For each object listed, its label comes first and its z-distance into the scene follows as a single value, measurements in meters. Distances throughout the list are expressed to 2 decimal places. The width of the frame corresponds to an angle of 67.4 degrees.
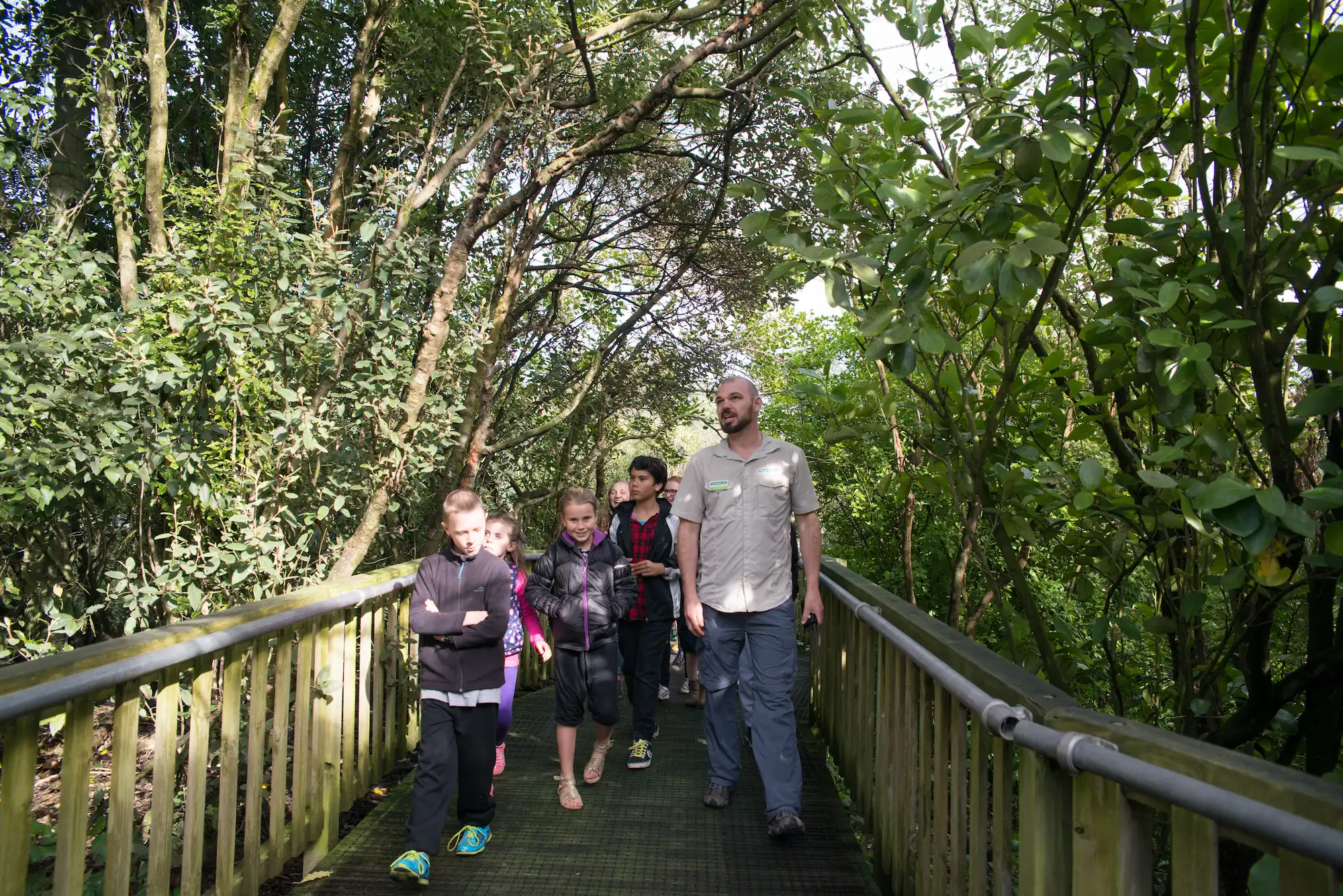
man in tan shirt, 4.39
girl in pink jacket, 5.34
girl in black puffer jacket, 5.12
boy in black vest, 5.65
